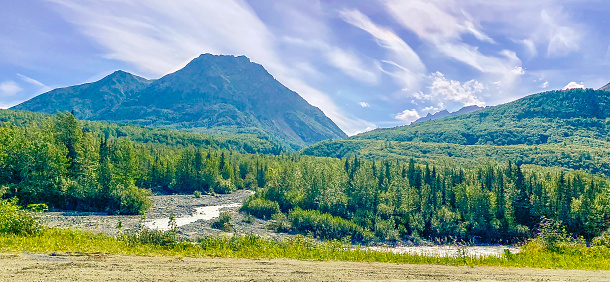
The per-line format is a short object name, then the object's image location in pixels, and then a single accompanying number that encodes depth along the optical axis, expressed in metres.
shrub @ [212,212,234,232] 41.41
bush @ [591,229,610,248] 21.25
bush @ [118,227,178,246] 16.93
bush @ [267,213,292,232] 45.94
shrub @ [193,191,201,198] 82.12
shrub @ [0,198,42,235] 16.05
